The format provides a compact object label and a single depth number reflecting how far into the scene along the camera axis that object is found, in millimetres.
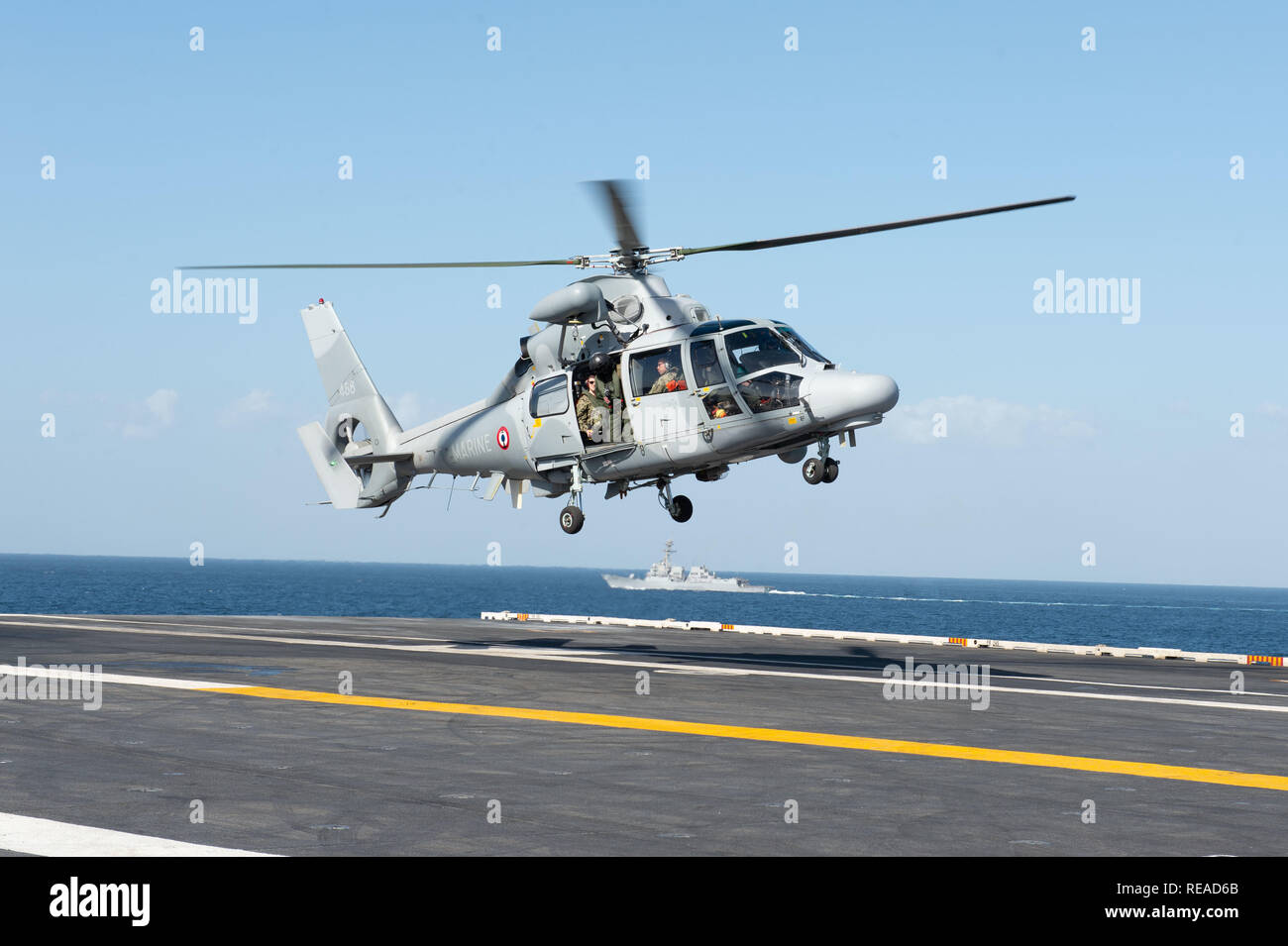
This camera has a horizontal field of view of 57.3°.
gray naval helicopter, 21625
